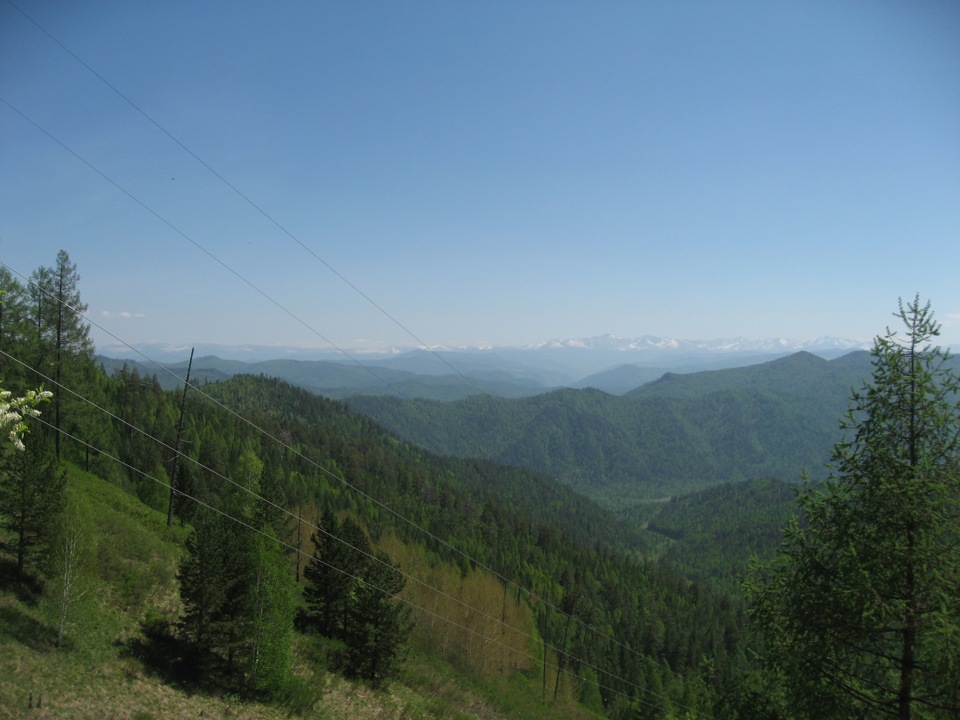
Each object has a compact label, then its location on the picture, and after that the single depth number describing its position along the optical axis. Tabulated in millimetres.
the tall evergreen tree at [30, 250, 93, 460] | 31781
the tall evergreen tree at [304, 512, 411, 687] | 28156
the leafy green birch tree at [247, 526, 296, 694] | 22188
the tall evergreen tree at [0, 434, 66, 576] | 21078
